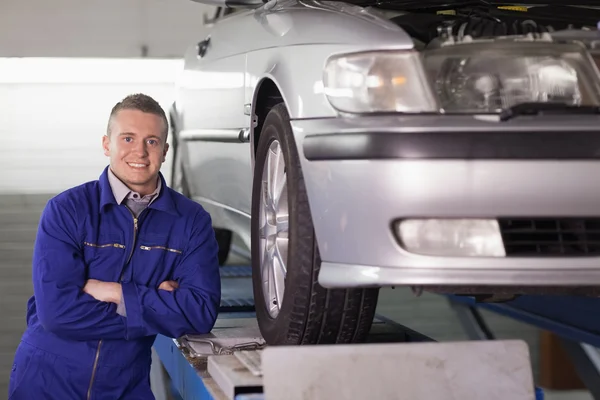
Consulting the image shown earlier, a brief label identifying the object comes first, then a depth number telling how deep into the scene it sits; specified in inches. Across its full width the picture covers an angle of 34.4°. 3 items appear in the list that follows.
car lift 91.6
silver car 81.9
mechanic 101.5
